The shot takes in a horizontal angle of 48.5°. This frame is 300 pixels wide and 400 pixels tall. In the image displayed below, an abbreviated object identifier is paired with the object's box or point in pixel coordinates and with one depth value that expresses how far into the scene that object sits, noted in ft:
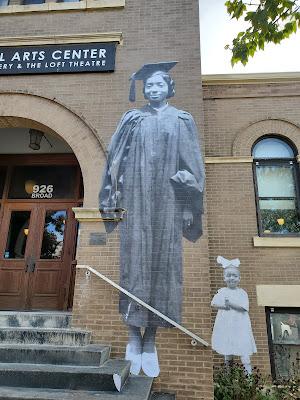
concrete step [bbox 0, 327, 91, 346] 16.88
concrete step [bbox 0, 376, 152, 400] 12.32
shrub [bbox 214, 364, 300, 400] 17.72
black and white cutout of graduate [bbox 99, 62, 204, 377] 17.92
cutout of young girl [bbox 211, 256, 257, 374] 20.51
